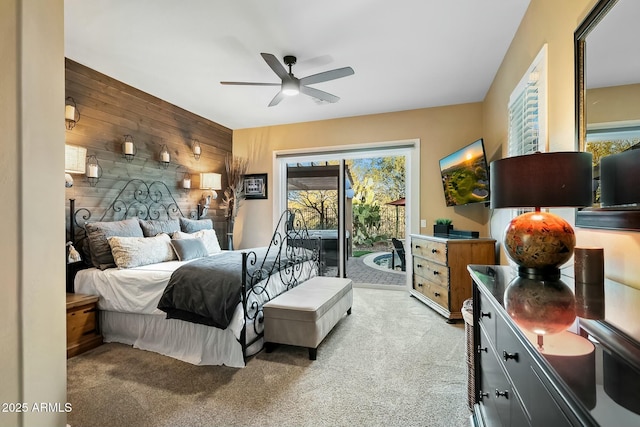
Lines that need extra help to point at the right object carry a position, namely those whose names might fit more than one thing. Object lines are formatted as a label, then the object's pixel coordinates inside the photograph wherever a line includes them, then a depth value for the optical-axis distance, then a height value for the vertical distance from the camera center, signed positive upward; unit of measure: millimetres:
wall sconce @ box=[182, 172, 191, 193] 4500 +446
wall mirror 1152 +502
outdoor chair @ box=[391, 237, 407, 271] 4973 -650
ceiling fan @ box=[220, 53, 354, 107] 2707 +1265
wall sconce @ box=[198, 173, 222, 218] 4746 +409
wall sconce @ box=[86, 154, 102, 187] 3246 +454
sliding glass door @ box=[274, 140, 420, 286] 4988 +250
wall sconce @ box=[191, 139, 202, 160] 4703 +991
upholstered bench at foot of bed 2539 -919
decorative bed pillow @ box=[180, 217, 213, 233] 4211 -178
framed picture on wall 5504 +477
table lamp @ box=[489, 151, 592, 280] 1327 +44
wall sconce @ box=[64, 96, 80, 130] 2975 +985
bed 2441 -647
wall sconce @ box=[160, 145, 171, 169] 4105 +752
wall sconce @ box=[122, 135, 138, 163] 3609 +764
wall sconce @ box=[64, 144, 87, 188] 2844 +493
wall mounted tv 3455 +441
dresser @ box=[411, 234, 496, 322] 3432 -628
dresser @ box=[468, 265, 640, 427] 546 -339
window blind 2107 +781
